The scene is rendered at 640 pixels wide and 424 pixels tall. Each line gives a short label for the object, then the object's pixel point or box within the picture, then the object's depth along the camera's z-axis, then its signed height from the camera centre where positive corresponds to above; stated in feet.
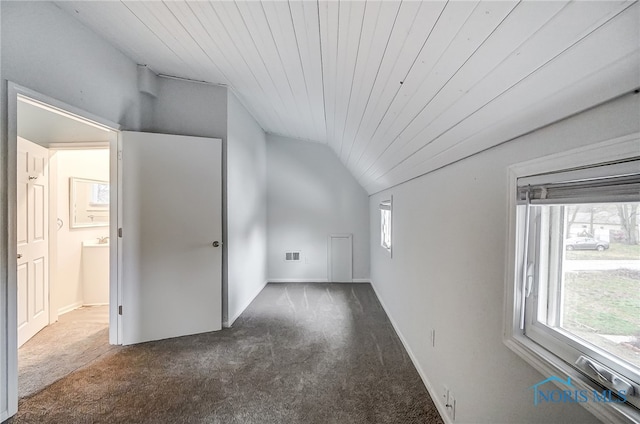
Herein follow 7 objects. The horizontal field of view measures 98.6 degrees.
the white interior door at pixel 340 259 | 15.38 -2.88
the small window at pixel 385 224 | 10.52 -0.67
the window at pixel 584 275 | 2.21 -0.63
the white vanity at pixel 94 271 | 11.67 -2.88
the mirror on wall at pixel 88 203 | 11.51 +0.02
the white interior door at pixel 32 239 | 8.11 -1.15
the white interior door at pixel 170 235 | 8.27 -0.97
